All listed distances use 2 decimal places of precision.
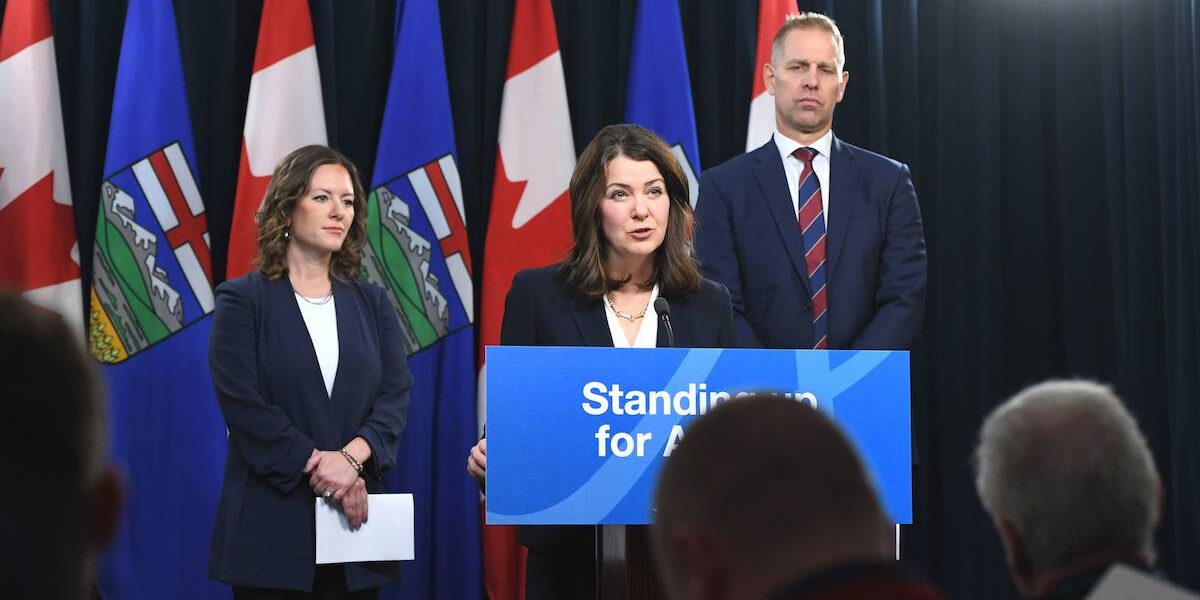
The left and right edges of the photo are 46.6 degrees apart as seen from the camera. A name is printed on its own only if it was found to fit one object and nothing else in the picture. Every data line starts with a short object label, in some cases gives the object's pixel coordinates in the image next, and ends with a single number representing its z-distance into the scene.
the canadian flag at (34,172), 4.88
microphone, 2.81
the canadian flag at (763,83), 5.45
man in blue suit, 4.33
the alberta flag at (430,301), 5.18
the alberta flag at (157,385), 4.81
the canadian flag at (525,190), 5.29
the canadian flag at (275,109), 5.01
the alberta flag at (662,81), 5.42
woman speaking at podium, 2.89
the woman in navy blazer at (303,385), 3.73
